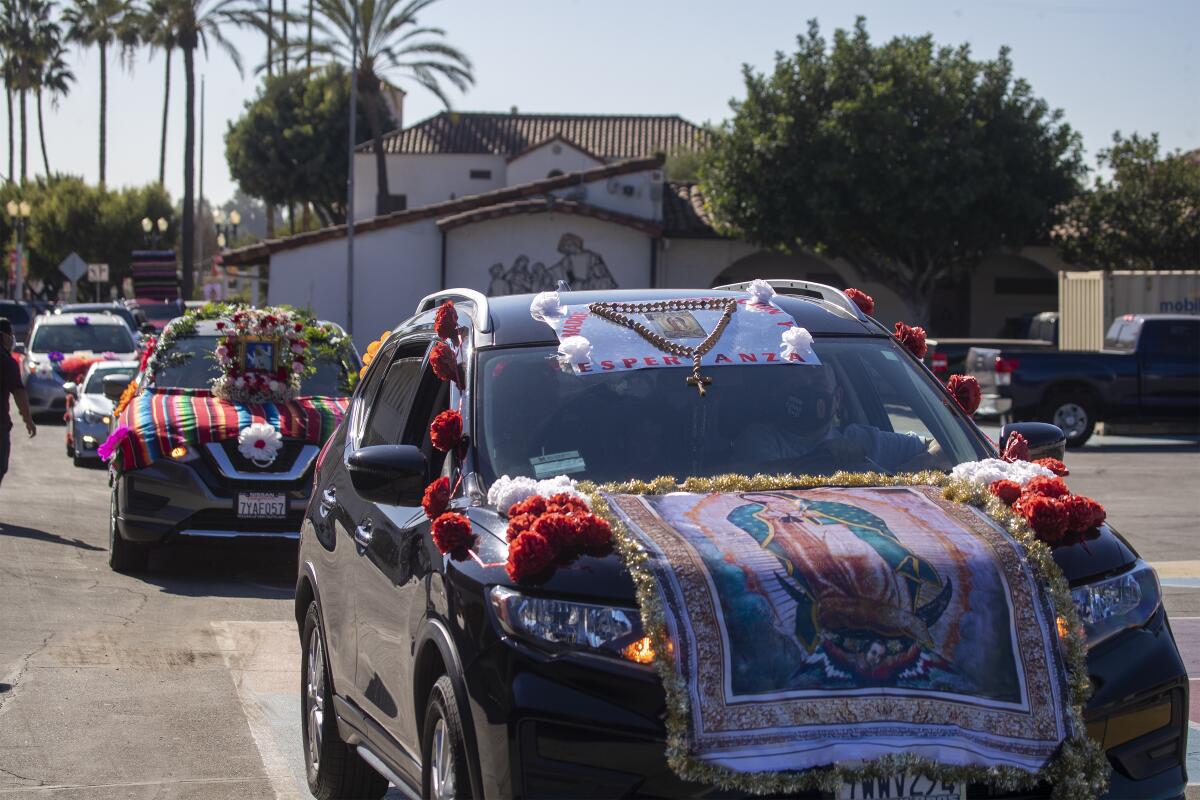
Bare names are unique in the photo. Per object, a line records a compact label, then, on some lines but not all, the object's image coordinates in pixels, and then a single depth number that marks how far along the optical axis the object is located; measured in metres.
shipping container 31.33
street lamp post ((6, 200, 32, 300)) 53.25
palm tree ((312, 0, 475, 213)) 50.62
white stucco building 42.75
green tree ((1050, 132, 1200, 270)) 41.59
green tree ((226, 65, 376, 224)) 72.19
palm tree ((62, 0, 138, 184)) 64.50
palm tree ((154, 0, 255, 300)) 57.28
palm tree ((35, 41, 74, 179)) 87.44
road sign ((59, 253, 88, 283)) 46.59
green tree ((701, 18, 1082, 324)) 39.34
